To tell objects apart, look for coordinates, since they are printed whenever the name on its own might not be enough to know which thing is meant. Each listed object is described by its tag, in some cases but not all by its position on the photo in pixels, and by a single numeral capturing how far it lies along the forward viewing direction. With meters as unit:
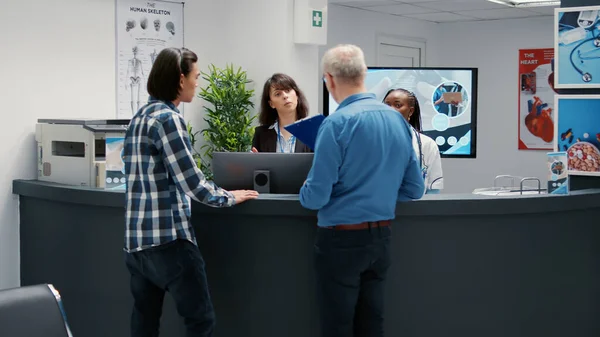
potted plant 5.94
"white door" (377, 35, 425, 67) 8.65
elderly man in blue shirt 2.94
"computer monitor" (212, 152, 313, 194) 3.43
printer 3.93
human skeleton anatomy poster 5.38
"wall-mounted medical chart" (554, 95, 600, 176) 4.04
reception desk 3.44
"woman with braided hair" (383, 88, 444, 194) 4.25
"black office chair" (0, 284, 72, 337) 2.03
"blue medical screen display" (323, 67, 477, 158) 6.77
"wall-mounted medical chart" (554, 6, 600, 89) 4.02
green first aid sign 6.12
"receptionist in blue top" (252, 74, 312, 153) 4.60
